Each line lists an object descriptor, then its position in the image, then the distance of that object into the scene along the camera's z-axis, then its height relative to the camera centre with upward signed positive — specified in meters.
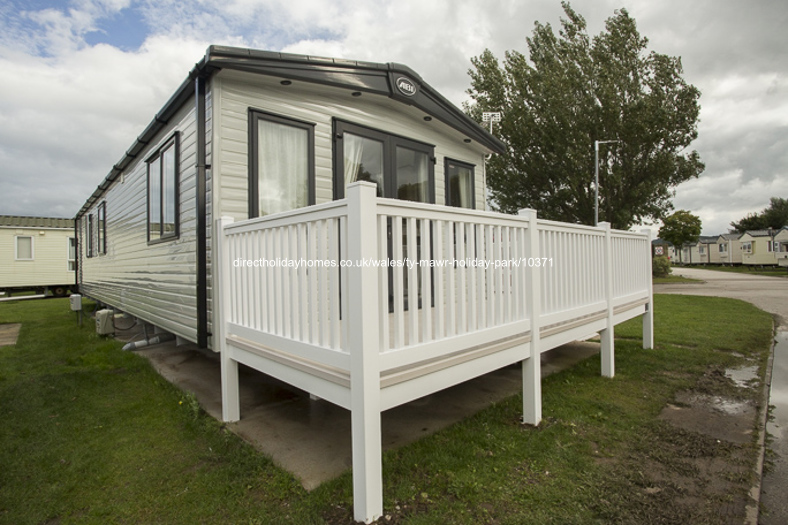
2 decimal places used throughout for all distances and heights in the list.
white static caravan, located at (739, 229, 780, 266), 35.06 +0.97
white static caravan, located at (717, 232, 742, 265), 41.56 +1.15
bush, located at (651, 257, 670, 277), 20.91 -0.37
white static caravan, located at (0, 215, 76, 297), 16.77 +0.66
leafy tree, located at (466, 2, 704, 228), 16.41 +5.77
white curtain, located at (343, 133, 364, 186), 4.42 +1.23
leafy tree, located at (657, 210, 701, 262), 30.12 +2.33
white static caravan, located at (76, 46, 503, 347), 3.58 +1.26
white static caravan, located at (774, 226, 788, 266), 34.03 +1.31
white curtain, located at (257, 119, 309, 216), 3.80 +0.96
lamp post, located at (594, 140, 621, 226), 14.92 +3.02
